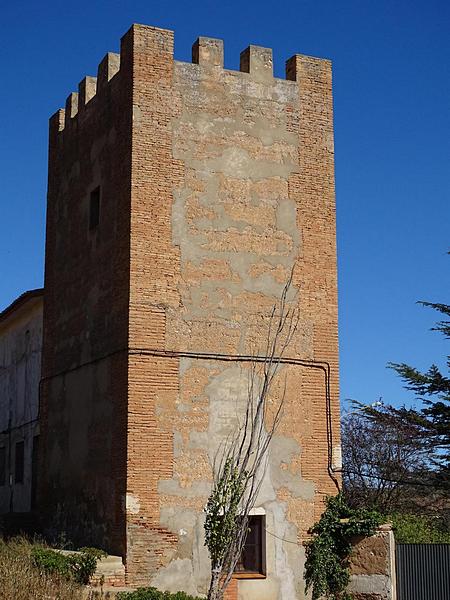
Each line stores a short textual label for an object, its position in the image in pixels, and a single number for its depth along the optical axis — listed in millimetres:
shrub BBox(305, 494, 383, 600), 17312
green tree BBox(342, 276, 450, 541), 27875
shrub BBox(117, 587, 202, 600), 15633
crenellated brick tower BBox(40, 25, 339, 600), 17203
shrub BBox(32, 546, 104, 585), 15953
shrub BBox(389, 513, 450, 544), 19984
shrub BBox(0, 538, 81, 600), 14125
